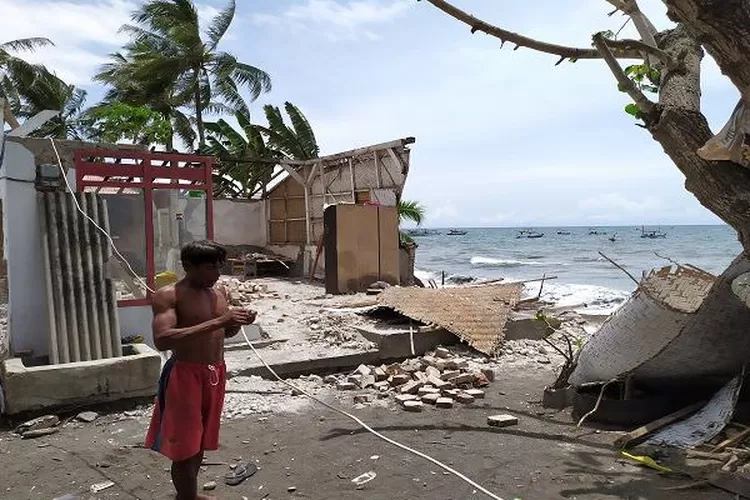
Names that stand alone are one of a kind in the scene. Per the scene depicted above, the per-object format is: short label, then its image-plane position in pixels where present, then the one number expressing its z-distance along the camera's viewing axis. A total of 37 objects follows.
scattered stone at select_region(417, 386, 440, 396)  5.87
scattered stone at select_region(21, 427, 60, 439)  4.79
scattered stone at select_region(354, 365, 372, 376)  6.62
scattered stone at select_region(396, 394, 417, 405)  5.70
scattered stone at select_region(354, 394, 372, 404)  5.83
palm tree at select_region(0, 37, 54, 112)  22.30
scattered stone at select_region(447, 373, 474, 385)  6.23
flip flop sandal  4.01
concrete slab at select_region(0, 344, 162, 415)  4.98
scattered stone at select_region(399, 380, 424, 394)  5.94
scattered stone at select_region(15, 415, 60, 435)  4.85
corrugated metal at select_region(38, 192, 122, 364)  5.71
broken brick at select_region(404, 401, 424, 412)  5.52
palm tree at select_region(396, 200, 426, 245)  14.73
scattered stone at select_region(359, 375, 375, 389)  6.33
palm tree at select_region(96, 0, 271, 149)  20.53
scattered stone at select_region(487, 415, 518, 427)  5.10
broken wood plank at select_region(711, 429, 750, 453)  4.23
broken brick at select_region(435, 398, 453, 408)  5.61
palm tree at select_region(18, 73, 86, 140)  24.50
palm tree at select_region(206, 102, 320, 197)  19.69
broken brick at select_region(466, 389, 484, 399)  5.86
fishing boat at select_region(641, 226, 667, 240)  66.88
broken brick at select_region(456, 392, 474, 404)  5.77
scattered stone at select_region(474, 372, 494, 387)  6.35
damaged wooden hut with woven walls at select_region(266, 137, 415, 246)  12.88
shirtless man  3.14
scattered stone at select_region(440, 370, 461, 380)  6.29
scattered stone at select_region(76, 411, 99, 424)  5.11
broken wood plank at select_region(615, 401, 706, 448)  4.49
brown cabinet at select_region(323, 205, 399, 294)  11.83
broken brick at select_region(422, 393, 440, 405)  5.71
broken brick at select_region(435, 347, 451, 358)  7.08
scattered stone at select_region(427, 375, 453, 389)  5.99
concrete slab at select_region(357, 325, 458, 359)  7.44
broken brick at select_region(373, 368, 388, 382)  6.49
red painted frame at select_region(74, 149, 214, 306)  6.41
